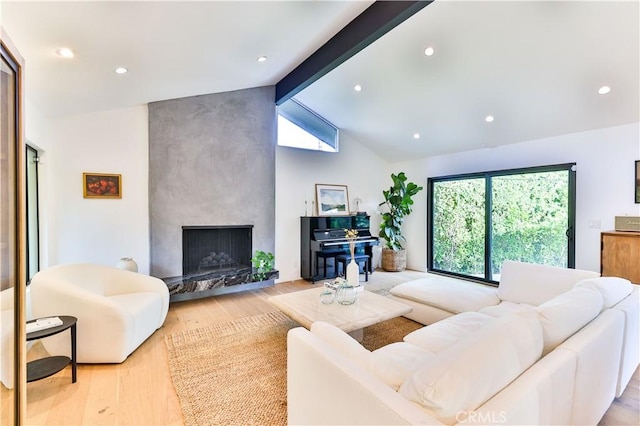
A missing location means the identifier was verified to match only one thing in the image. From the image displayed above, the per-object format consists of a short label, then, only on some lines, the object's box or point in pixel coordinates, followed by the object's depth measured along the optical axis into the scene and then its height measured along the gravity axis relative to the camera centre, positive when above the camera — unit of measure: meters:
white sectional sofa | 0.96 -0.64
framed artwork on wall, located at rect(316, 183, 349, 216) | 5.72 +0.26
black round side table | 2.05 -1.14
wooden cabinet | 3.37 -0.52
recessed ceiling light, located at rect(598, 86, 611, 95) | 3.30 +1.40
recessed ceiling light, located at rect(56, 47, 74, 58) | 2.23 +1.26
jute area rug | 1.91 -1.30
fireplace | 4.12 -0.85
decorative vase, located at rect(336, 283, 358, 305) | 2.73 -0.78
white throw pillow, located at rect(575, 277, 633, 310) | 1.89 -0.54
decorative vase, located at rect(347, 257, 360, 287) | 3.09 -0.67
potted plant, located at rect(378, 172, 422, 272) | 6.04 -0.24
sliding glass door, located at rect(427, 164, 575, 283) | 4.37 -0.14
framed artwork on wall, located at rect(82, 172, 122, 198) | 3.80 +0.37
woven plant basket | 6.19 -1.03
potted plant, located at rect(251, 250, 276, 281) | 4.64 -0.85
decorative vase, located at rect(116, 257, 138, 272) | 3.78 -0.68
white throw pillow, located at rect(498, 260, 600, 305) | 2.73 -0.69
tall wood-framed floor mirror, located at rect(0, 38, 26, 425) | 1.33 -0.16
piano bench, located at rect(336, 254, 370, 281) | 5.29 -0.89
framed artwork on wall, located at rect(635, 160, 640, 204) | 3.64 +0.35
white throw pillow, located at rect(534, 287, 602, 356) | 1.43 -0.55
